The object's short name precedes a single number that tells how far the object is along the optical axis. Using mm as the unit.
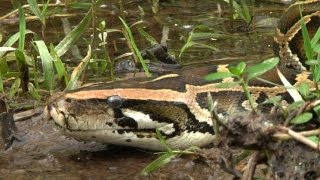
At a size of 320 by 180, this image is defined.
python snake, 6172
